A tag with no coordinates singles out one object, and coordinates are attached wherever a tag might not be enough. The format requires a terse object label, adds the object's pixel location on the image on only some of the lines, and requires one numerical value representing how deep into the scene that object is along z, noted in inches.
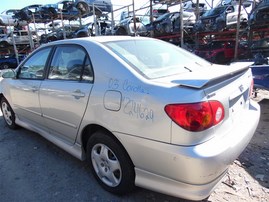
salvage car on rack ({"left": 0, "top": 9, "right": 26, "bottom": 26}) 786.2
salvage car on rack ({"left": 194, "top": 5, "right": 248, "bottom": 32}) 413.1
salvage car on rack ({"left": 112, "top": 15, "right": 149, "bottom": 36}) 561.9
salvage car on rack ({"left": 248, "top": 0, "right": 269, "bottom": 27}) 344.2
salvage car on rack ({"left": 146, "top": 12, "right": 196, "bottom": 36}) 482.0
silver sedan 76.0
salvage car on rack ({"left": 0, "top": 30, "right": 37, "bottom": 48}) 787.4
